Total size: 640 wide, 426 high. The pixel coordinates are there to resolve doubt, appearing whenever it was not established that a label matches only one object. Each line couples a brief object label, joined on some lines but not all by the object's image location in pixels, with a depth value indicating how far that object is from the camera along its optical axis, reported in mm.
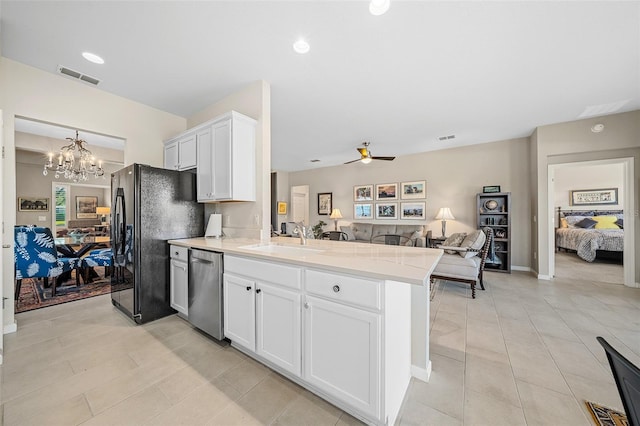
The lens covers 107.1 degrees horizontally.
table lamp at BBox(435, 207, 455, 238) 5301
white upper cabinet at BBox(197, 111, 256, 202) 2561
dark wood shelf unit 4771
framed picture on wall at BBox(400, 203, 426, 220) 5973
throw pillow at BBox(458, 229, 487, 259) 3537
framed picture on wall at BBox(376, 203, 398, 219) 6371
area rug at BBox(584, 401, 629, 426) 1353
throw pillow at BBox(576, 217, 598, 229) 6336
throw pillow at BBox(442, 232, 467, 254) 3851
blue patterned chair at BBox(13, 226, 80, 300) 2945
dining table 3926
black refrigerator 2490
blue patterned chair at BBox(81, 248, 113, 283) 3703
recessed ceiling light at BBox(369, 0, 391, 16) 1655
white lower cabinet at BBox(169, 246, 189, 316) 2465
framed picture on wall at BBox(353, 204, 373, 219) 6790
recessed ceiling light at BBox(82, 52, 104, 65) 2265
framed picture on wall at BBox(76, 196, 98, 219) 8109
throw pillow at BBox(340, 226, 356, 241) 6480
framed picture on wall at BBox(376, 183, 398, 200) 6344
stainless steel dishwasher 2094
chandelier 4155
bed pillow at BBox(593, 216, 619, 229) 6277
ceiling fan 4474
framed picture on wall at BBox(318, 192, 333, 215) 7602
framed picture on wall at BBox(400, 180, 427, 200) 5910
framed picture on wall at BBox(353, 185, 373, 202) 6762
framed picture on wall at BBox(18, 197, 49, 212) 6066
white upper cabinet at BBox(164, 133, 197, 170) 3018
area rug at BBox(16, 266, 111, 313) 3059
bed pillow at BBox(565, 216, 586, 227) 6695
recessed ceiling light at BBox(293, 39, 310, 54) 2100
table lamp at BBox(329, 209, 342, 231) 7070
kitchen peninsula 1243
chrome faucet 2281
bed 5309
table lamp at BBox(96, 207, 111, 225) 8281
